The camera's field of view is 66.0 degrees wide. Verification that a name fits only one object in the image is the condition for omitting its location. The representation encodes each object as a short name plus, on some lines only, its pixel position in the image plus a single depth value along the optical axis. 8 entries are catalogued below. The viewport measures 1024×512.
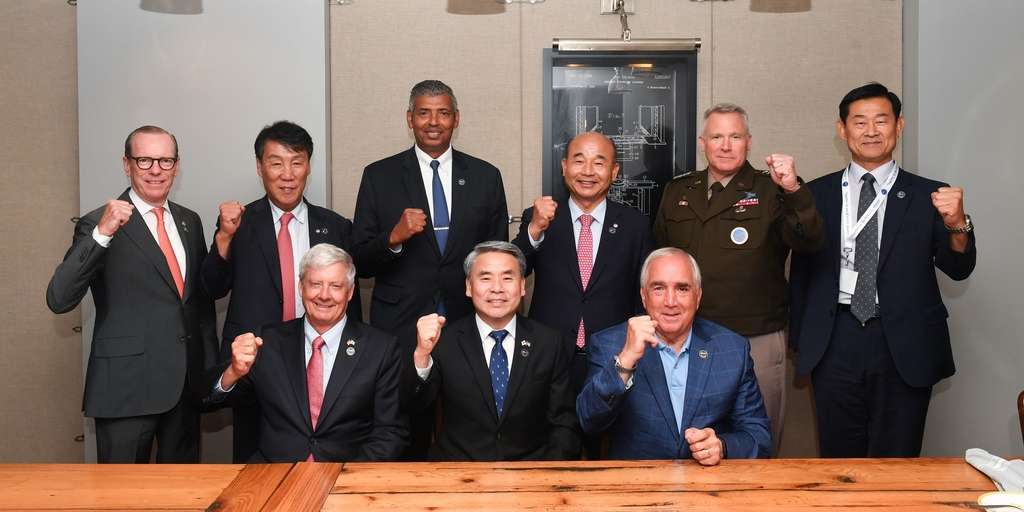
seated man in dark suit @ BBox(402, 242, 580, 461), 2.60
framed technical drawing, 4.01
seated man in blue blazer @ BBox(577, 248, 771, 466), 2.35
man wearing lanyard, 2.95
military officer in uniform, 3.08
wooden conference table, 1.76
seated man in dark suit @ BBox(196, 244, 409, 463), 2.55
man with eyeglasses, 2.94
